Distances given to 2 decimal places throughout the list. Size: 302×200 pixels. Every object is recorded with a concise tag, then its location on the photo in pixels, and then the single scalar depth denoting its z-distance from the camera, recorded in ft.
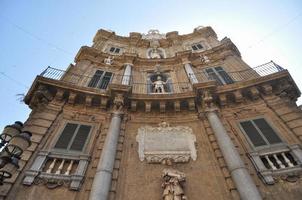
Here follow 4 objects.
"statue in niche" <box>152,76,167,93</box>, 44.93
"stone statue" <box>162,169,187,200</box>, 23.98
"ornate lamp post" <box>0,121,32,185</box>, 16.24
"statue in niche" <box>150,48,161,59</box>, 61.22
